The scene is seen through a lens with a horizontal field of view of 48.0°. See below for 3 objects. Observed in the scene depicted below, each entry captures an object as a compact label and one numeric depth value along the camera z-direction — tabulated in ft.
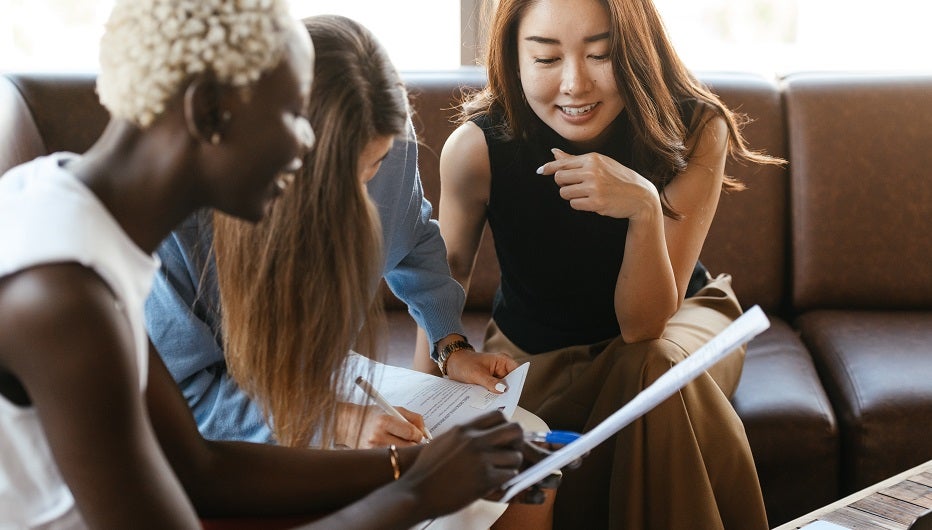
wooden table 4.48
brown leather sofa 7.96
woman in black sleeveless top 5.68
